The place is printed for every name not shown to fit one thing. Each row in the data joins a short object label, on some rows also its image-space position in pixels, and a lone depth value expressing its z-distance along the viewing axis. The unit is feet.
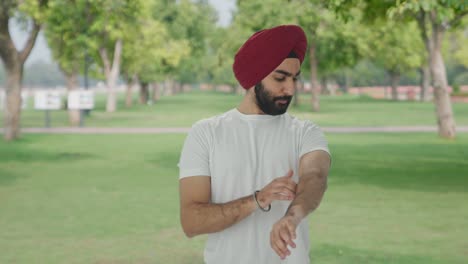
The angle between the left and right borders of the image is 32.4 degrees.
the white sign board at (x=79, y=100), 111.04
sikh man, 9.25
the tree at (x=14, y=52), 81.76
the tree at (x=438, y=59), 79.92
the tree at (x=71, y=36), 107.10
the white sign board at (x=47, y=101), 107.14
